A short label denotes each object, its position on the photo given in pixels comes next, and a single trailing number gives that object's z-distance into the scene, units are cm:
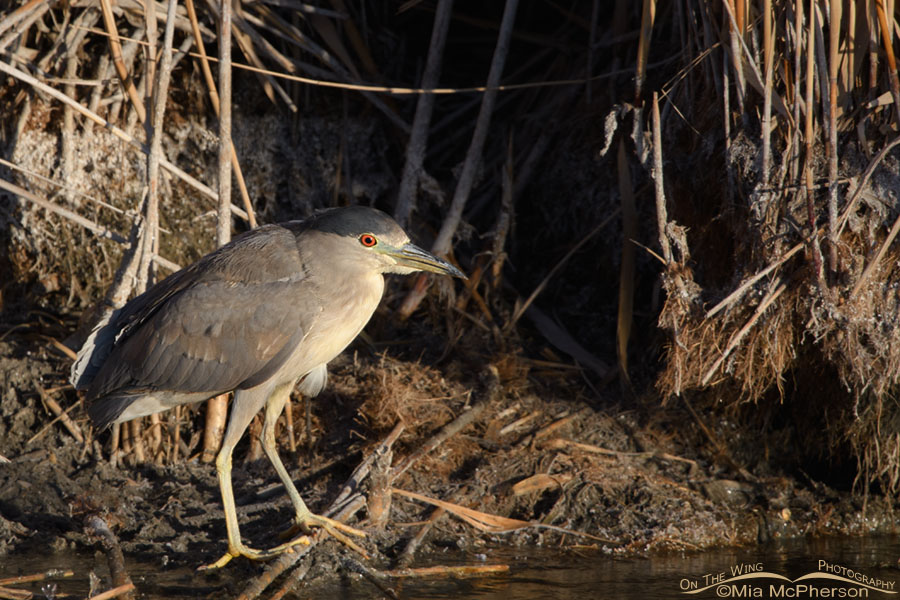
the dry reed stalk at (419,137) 1146
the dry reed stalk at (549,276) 1076
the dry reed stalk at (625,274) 1014
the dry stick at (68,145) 1084
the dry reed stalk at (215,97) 940
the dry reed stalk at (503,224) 1119
